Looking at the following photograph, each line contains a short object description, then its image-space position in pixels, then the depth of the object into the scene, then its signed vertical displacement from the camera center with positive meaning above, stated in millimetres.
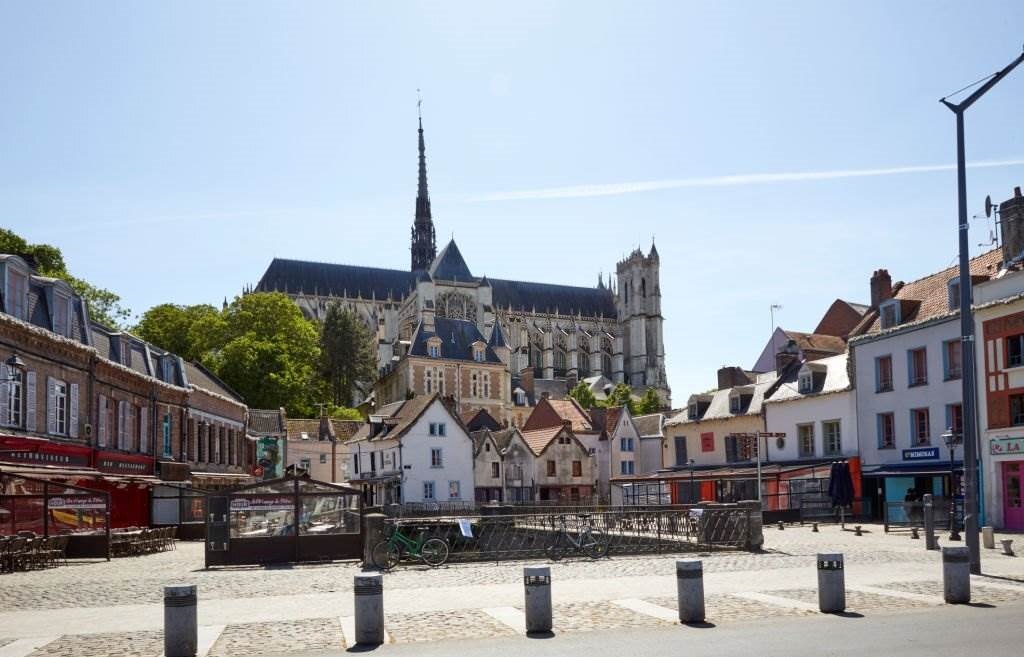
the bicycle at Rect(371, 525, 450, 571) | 22328 -2773
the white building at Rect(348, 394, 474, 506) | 59375 -1995
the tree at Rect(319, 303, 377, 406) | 100812 +7152
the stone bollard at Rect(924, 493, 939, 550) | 23922 -2799
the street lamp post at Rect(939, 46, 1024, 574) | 17312 +1125
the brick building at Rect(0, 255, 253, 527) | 27625 +878
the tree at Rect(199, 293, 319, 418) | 70438 +5322
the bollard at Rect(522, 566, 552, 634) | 12453 -2182
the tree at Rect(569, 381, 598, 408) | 99438 +2376
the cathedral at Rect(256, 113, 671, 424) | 98125 +14443
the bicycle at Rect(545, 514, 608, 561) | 23297 -2806
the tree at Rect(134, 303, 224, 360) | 73312 +7061
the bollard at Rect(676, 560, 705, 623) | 13016 -2210
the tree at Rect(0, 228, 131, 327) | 54719 +9095
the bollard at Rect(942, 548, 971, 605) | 14070 -2243
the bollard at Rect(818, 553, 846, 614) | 13477 -2245
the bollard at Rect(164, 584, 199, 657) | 11328 -2180
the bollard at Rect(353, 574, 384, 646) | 11938 -2173
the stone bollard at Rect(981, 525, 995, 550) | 23125 -2843
